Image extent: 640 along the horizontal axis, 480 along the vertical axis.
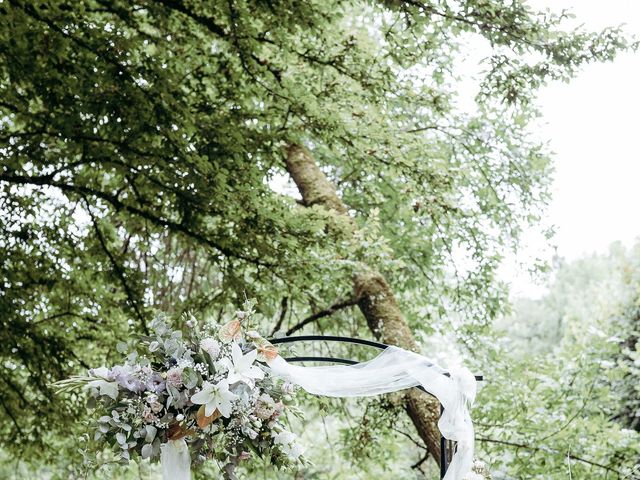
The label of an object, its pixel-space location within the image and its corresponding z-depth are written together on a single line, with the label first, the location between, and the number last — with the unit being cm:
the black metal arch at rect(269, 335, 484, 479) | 350
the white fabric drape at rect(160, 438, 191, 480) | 307
